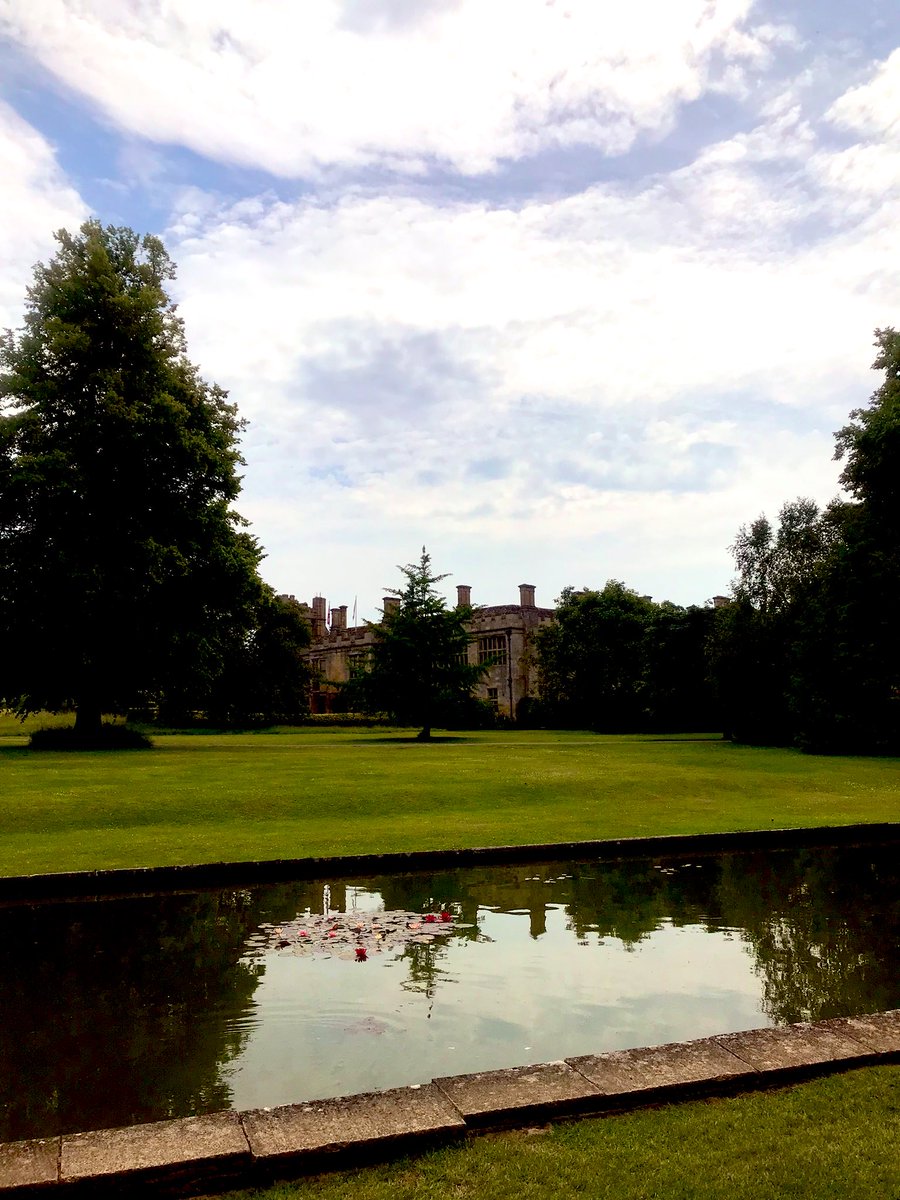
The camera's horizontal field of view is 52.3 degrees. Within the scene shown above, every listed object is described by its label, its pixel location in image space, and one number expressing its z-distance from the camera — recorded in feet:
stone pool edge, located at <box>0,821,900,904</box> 38.58
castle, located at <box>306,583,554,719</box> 273.75
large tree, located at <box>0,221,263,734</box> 99.60
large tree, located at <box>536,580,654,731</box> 225.15
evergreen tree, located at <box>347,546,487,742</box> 156.15
